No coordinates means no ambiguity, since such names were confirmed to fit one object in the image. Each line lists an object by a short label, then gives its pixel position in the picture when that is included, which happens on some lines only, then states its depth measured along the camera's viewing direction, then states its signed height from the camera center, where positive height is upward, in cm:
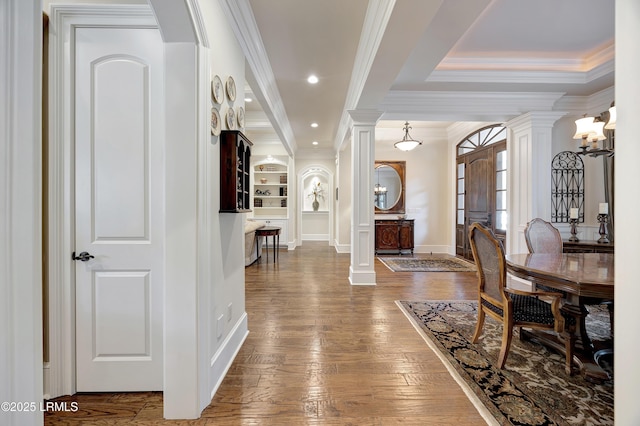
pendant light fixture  604 +139
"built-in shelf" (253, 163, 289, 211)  848 +73
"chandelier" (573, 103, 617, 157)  260 +71
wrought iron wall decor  434 +37
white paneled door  180 +6
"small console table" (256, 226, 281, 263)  585 -42
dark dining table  175 -47
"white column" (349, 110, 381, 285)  437 +31
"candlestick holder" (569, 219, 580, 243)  397 -25
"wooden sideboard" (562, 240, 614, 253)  363 -46
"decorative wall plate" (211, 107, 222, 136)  183 +57
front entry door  559 +41
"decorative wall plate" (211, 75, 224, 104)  183 +78
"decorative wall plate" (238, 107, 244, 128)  244 +80
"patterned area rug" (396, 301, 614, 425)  164 -113
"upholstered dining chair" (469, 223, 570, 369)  205 -68
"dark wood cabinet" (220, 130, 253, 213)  201 +27
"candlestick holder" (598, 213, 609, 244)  371 -22
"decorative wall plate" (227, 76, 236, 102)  212 +90
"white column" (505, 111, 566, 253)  425 +59
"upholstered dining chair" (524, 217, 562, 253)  311 -29
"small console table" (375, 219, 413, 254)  716 -64
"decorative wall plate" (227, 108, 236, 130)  214 +69
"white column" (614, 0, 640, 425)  67 +0
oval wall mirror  759 +63
